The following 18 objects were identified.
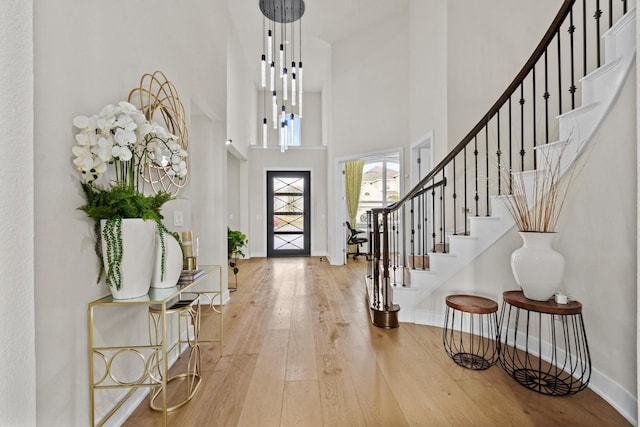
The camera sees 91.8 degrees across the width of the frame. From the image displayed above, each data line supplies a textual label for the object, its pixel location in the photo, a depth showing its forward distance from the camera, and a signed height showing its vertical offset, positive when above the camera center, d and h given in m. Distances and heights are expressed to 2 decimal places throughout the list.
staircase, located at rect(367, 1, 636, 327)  1.86 +0.43
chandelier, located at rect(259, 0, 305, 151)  5.01 +3.59
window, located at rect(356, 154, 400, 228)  6.61 +0.53
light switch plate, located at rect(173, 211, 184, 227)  2.58 -0.07
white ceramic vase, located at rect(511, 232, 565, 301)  1.94 -0.36
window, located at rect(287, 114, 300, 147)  9.24 +2.40
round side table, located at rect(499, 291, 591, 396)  1.95 -1.06
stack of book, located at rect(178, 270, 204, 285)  1.93 -0.42
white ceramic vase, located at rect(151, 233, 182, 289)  1.75 -0.31
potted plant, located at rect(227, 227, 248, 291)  4.56 -0.48
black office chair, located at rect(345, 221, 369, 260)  7.10 -0.66
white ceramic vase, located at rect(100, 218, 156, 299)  1.53 -0.23
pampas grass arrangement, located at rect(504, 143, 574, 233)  2.10 +0.12
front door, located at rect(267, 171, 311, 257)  7.78 -0.01
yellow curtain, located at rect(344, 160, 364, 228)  6.51 +0.61
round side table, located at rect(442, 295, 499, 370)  2.30 -1.15
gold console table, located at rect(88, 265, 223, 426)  1.50 -0.80
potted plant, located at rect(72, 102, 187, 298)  1.43 +0.09
